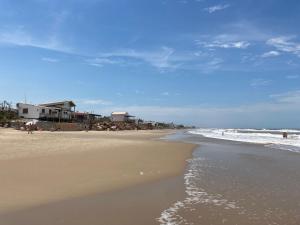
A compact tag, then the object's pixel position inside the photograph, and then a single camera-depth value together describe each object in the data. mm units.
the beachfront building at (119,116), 77565
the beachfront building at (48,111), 46236
